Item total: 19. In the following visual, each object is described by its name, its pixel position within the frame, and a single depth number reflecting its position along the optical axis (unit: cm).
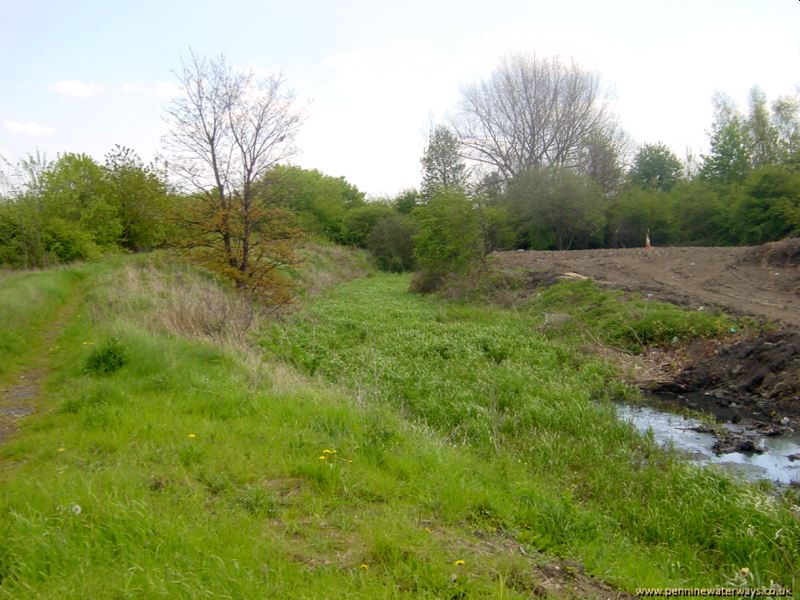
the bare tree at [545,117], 4347
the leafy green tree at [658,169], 4297
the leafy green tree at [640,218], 3356
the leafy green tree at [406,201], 4878
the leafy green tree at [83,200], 2976
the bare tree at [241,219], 1762
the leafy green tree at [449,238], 2673
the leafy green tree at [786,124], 3419
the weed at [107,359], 810
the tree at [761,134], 3597
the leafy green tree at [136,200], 3225
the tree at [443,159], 4644
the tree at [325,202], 4625
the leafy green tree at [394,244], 4284
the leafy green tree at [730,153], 3622
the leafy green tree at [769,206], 2625
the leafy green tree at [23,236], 2675
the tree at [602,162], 4250
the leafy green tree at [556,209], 3388
